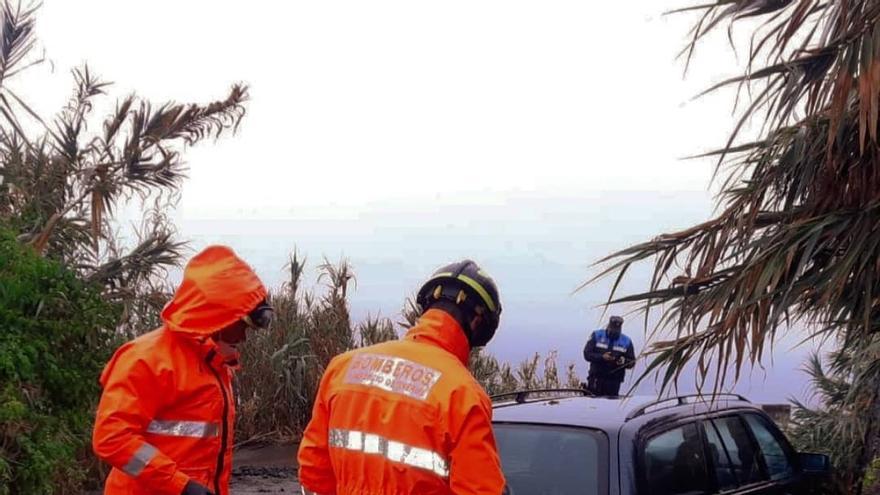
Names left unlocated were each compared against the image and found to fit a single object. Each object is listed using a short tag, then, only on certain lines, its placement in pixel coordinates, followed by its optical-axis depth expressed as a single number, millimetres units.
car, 5066
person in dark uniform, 13297
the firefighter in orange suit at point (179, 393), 4008
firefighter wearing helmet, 3137
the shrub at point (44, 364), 6520
